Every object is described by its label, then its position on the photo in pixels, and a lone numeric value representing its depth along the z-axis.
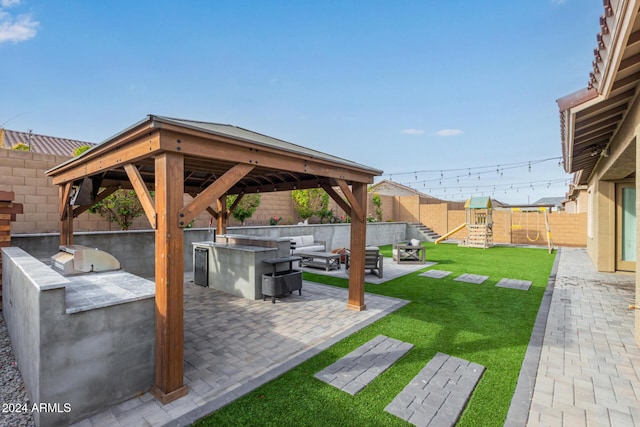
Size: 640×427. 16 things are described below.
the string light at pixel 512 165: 19.62
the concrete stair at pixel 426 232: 19.16
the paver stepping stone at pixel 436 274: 8.40
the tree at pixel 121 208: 8.20
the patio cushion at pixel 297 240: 10.96
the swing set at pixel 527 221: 15.36
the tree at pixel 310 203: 14.55
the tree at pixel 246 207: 11.51
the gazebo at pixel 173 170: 2.81
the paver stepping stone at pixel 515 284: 7.14
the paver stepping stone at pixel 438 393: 2.54
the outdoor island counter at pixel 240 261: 6.19
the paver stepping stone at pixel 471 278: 7.78
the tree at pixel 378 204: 19.62
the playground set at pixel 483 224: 15.51
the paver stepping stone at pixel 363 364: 3.05
